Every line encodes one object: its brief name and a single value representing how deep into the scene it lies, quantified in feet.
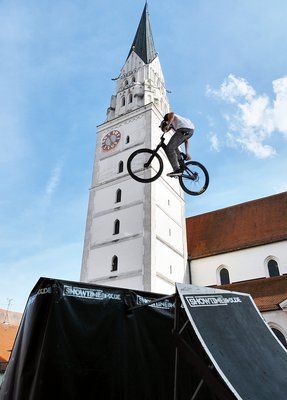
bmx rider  22.94
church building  62.90
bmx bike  24.67
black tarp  11.98
